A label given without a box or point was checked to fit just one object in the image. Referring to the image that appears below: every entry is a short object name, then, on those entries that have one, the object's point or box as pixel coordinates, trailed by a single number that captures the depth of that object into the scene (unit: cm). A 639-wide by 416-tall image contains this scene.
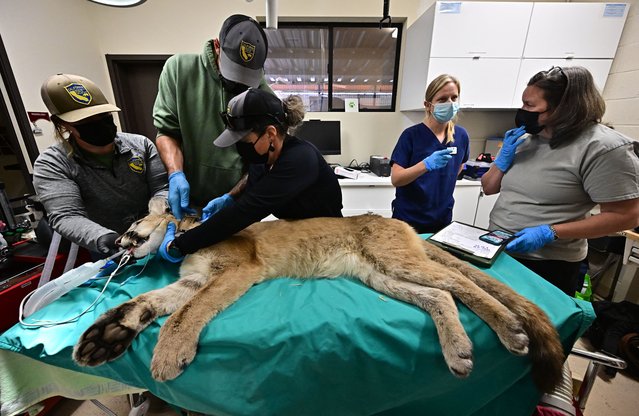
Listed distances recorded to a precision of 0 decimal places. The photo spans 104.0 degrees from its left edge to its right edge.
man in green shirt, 149
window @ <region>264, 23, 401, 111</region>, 414
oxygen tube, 99
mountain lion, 92
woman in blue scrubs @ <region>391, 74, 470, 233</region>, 192
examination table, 91
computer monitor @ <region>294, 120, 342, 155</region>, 418
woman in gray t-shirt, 126
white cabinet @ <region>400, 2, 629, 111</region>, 309
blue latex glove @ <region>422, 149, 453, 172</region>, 178
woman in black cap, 122
